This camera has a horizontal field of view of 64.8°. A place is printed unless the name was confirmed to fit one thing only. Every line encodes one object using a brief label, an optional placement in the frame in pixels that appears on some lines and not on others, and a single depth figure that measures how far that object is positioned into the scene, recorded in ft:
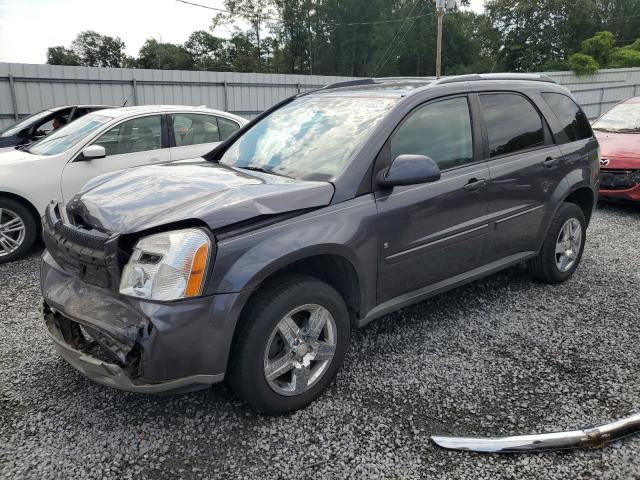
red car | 23.58
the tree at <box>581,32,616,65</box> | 140.97
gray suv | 7.82
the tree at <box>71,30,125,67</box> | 249.75
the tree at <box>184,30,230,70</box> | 206.80
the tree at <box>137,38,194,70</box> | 214.07
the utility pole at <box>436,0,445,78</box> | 72.38
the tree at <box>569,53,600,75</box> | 94.77
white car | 17.89
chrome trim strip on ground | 8.24
